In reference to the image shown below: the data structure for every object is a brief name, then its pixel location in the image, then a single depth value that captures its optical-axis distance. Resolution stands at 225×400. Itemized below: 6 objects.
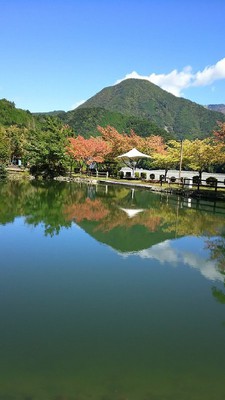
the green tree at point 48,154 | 32.97
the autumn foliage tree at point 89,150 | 34.94
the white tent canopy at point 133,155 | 30.98
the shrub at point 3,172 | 31.17
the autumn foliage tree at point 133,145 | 34.69
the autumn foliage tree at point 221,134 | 21.29
